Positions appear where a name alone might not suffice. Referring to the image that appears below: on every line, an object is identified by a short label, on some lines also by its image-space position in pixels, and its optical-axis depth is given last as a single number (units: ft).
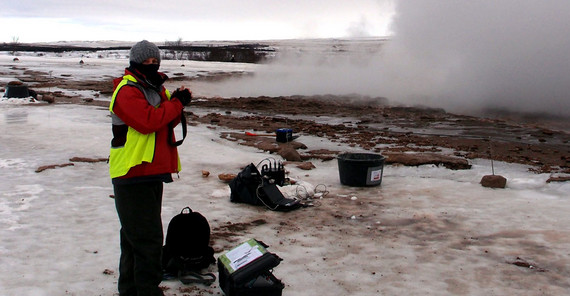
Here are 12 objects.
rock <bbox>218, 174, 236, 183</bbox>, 27.17
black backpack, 14.79
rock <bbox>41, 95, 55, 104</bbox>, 62.64
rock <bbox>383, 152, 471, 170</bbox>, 30.89
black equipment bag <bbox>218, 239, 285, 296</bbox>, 12.76
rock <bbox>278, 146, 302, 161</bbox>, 33.58
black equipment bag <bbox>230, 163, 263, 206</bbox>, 22.97
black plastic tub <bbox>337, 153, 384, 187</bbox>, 26.25
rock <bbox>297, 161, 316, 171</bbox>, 31.22
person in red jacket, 11.37
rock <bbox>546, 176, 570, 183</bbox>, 26.71
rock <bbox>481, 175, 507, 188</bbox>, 26.35
